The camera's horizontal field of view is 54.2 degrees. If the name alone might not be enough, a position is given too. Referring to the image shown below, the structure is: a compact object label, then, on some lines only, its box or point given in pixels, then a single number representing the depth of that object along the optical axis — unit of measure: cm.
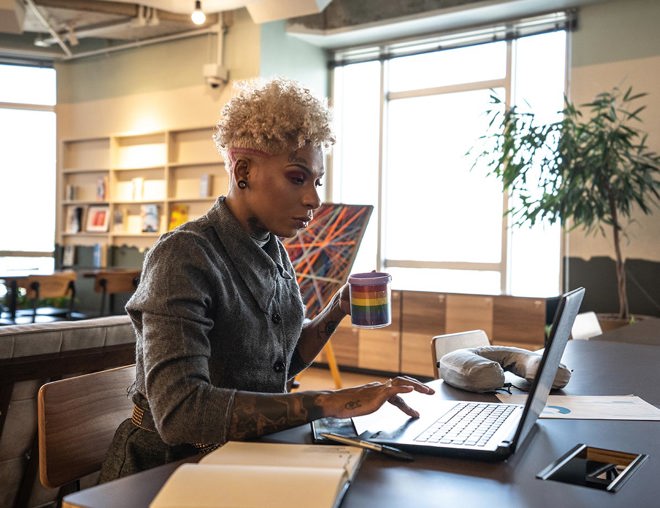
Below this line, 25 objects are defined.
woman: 108
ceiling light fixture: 559
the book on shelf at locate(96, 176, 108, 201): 736
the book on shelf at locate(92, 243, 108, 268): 732
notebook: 78
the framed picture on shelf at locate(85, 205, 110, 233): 734
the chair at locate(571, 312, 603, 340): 308
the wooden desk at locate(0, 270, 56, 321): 539
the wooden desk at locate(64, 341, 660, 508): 85
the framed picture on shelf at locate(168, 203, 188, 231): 668
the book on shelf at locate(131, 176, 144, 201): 705
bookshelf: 659
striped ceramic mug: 139
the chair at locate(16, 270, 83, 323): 536
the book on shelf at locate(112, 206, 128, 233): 722
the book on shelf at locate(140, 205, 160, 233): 688
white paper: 132
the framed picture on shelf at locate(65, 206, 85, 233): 756
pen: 101
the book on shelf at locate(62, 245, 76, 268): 761
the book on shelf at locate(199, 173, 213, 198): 643
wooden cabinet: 489
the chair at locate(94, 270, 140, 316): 566
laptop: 101
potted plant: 447
